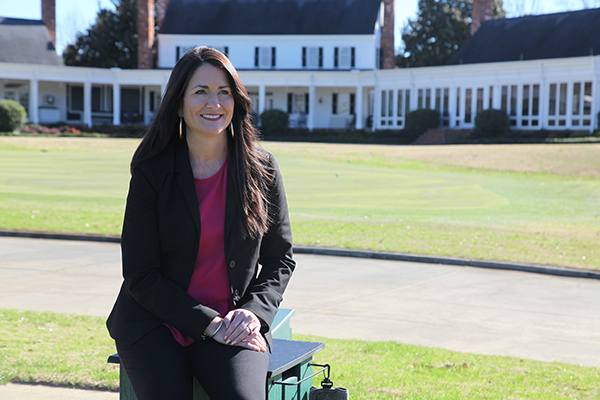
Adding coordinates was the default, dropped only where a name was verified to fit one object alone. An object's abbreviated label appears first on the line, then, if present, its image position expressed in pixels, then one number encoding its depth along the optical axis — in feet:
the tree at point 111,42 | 209.36
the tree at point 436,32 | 213.46
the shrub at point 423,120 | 148.97
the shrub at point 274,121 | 161.48
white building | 142.61
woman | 9.58
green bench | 10.07
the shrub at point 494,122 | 137.44
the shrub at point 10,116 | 143.33
